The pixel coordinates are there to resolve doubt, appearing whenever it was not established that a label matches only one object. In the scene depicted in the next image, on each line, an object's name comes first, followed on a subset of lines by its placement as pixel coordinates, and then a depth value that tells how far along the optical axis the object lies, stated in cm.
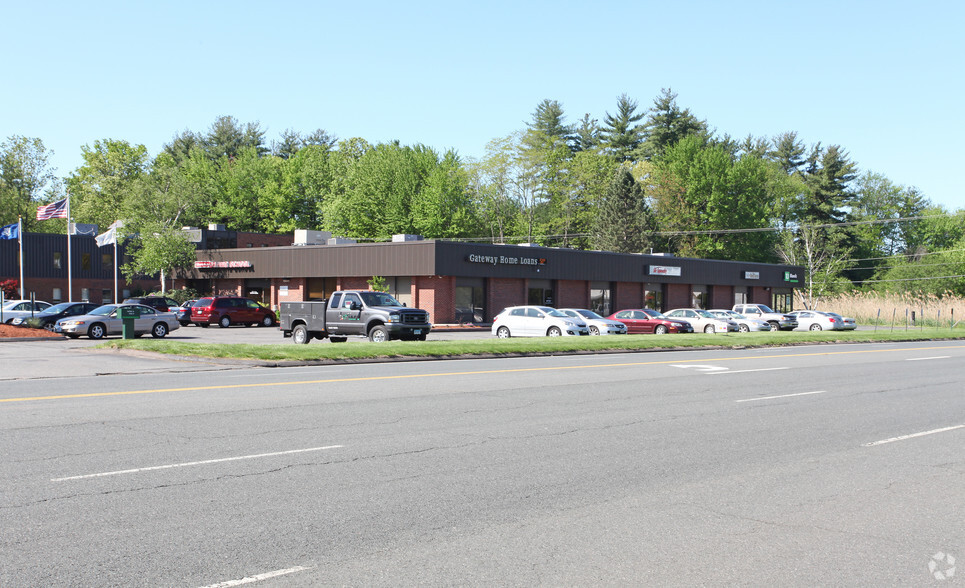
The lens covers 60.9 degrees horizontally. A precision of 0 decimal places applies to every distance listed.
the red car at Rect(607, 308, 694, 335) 4231
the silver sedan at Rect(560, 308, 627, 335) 3738
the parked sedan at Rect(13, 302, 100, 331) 3531
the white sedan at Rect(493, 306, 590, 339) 3556
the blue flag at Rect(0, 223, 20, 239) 4691
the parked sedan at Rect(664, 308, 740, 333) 4344
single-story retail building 4641
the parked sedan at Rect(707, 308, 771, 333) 4528
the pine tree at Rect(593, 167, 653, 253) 7844
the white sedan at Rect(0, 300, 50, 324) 3689
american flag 4719
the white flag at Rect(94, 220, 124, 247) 5300
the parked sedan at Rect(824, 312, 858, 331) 4808
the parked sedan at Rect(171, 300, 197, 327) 4691
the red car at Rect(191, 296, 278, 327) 4575
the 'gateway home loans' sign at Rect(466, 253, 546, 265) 4653
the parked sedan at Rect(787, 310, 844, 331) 4784
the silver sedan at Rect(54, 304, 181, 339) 3253
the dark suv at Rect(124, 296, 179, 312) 4700
